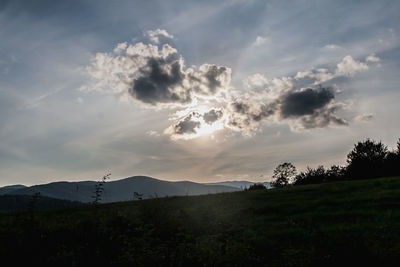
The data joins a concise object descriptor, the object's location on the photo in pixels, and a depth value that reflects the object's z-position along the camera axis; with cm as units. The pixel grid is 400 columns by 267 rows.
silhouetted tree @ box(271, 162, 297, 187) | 10675
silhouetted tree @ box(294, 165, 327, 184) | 6843
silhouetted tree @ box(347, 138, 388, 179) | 6378
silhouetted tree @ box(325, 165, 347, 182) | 6350
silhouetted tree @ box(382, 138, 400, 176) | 5872
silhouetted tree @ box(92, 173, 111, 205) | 1441
